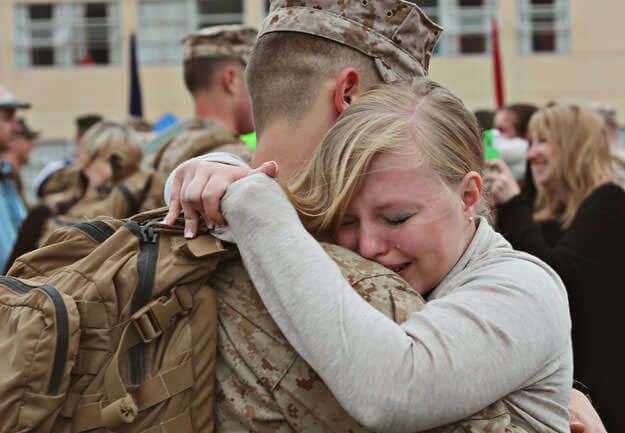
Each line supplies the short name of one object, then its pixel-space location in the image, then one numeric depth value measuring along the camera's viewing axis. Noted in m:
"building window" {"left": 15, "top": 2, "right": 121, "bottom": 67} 18.84
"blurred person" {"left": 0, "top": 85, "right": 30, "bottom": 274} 5.22
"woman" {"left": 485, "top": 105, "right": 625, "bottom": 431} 3.46
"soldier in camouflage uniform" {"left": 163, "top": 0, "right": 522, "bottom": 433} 1.37
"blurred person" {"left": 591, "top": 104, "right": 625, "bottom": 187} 5.55
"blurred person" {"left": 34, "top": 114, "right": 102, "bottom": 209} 6.20
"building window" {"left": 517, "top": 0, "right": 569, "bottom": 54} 18.22
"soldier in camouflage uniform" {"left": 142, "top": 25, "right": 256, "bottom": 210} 3.91
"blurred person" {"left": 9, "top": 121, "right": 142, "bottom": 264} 4.36
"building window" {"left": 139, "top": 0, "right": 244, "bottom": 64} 18.78
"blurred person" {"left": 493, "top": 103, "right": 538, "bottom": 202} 4.14
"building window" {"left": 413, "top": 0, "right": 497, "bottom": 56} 18.42
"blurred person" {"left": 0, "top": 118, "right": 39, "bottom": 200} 6.98
